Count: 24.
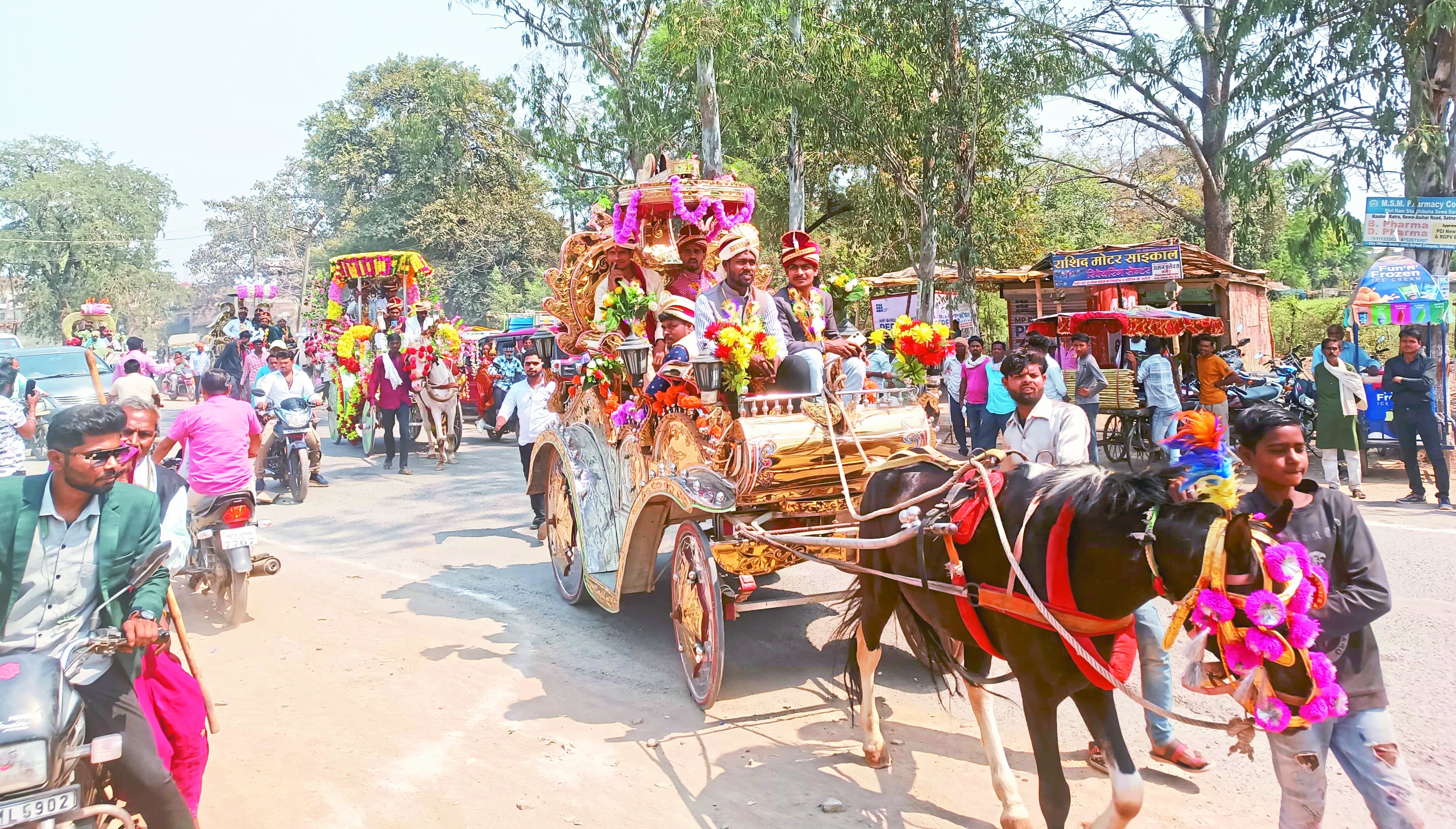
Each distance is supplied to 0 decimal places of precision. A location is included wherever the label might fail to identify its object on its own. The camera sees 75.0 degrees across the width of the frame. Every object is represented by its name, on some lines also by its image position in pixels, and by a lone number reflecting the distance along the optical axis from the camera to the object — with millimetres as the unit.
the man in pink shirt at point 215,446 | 6746
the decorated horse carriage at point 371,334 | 14742
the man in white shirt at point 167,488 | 3955
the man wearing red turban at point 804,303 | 5535
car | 15445
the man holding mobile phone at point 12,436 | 6094
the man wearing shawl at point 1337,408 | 9578
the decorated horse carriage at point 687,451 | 4855
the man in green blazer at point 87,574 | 3186
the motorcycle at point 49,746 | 2873
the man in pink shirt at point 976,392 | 12227
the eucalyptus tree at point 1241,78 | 12148
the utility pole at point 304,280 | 45019
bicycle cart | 12852
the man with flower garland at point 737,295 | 5441
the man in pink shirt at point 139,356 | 12297
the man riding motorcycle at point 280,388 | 11219
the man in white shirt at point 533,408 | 9336
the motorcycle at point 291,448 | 11242
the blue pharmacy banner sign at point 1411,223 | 10953
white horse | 14453
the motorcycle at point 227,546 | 6676
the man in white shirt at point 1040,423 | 4387
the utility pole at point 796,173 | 16312
